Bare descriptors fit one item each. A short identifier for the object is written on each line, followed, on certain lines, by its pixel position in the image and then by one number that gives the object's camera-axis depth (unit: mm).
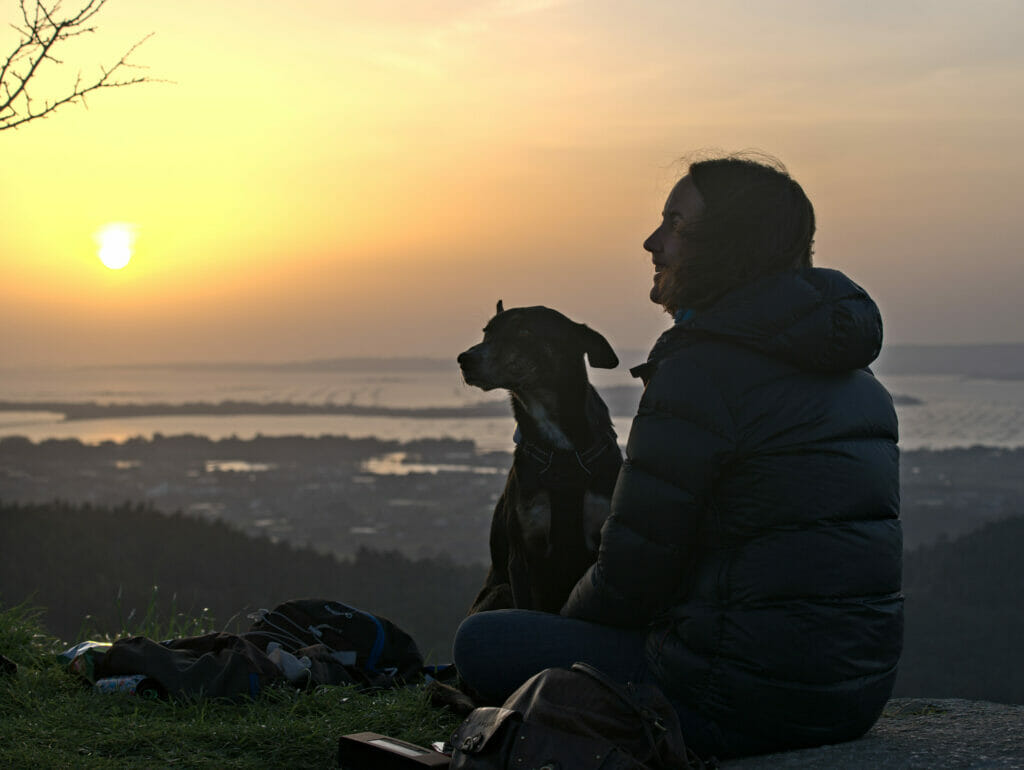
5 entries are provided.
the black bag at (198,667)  4730
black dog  4961
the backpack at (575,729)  2939
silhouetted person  3115
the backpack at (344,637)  5344
